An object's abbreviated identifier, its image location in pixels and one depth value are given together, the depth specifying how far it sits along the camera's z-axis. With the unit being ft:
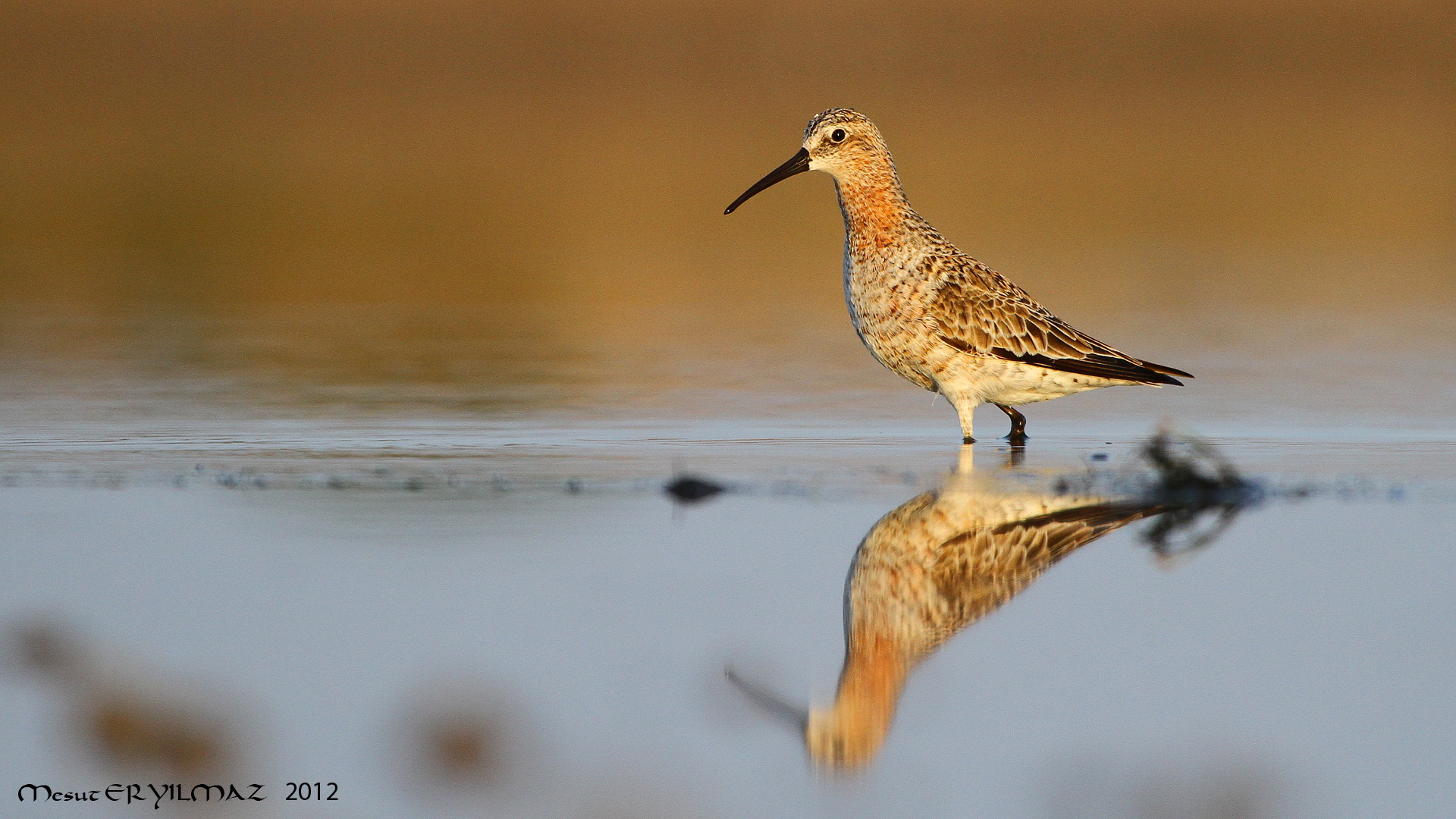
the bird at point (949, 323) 66.44
